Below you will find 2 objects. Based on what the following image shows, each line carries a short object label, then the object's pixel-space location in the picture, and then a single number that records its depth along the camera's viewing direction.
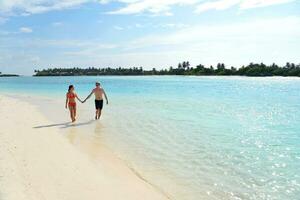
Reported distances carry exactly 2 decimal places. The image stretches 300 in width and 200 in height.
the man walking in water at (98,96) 11.64
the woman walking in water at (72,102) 10.98
